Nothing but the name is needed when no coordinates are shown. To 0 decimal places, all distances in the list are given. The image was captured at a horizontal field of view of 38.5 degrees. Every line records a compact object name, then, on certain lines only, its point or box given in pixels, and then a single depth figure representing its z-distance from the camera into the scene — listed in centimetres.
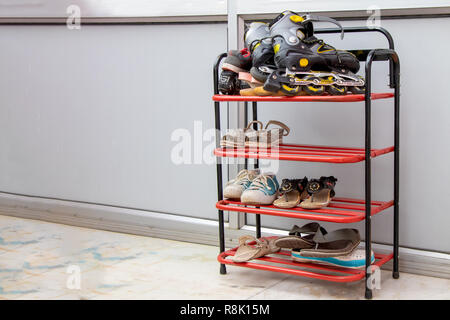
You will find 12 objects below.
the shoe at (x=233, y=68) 242
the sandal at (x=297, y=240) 239
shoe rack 220
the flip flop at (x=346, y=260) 232
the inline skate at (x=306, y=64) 220
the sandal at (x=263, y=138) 241
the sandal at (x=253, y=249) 245
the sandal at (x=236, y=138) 245
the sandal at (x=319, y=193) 233
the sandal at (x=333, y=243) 232
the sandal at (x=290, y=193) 237
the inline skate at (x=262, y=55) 230
